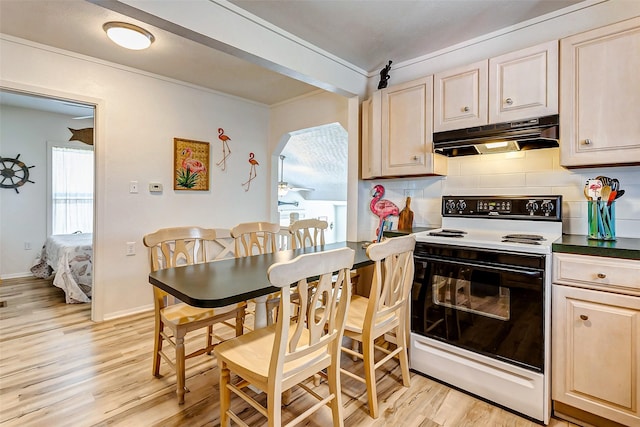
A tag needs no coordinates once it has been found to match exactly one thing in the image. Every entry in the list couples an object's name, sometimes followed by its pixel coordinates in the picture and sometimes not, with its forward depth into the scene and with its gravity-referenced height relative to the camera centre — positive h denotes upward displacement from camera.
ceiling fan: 6.19 +0.57
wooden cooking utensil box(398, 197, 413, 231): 2.72 -0.04
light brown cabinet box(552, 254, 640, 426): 1.48 -0.62
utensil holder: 1.78 -0.03
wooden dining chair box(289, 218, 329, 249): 2.66 -0.17
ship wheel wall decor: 4.49 +0.55
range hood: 1.88 +0.49
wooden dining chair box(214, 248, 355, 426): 1.20 -0.62
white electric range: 1.65 -0.52
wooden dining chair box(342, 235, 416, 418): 1.67 -0.55
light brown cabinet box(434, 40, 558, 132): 1.89 +0.81
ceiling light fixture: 2.23 +1.27
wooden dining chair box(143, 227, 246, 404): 1.78 -0.63
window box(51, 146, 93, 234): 4.91 +0.34
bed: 3.45 -0.65
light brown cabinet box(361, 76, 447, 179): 2.40 +0.65
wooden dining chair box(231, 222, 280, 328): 2.36 -0.19
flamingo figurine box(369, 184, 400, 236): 2.86 +0.07
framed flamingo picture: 3.38 +0.52
